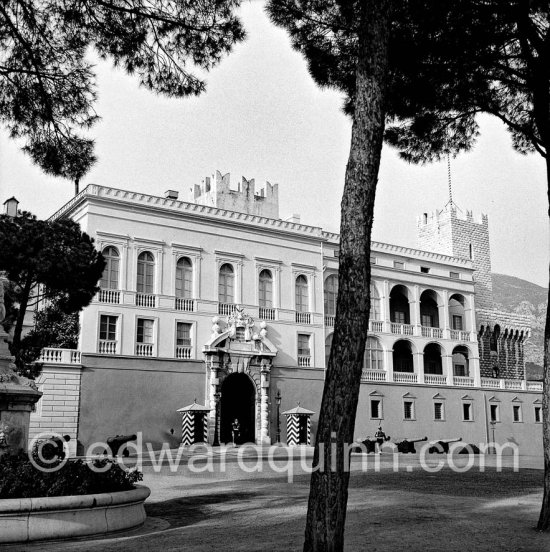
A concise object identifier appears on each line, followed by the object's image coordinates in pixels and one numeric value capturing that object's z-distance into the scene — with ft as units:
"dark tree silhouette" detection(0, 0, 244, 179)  36.81
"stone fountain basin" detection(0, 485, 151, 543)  25.71
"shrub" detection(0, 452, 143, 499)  27.22
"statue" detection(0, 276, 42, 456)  30.99
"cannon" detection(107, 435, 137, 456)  82.77
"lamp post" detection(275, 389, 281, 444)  108.78
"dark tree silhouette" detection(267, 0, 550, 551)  20.27
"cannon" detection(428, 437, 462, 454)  107.14
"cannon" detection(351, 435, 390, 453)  97.22
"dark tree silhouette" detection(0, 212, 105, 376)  73.46
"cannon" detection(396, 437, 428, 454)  100.70
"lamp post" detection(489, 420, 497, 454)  137.18
